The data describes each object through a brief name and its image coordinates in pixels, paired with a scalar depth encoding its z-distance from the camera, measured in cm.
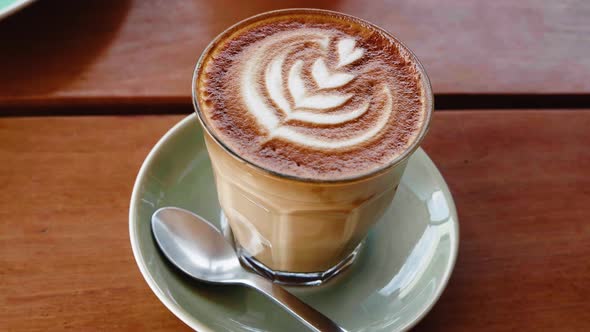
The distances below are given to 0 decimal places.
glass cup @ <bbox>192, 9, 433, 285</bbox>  37
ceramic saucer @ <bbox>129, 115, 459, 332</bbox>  39
